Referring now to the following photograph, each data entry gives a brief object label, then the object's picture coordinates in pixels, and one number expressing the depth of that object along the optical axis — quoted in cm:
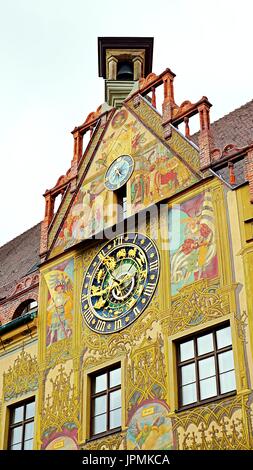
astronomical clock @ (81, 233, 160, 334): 1517
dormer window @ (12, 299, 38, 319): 1850
